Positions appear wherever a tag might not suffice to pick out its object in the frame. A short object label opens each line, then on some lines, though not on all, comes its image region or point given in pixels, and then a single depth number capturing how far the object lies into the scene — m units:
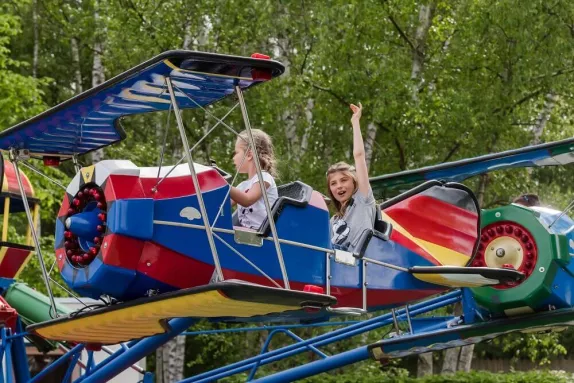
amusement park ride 6.16
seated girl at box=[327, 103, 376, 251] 7.33
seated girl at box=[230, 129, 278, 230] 6.68
